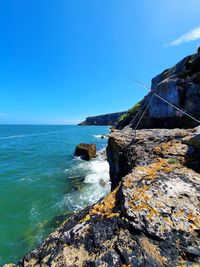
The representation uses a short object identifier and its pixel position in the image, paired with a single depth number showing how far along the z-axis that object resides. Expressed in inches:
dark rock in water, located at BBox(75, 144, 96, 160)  1151.3
